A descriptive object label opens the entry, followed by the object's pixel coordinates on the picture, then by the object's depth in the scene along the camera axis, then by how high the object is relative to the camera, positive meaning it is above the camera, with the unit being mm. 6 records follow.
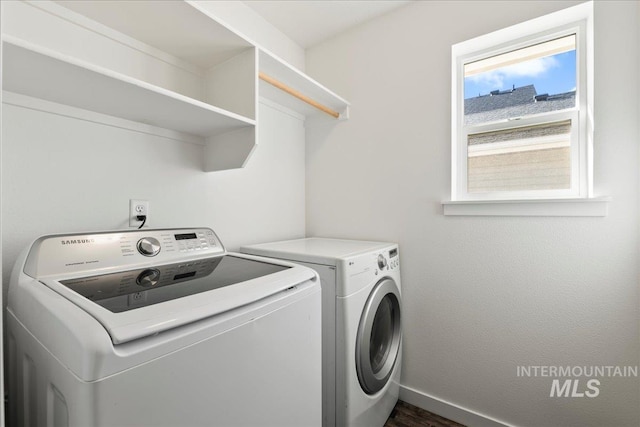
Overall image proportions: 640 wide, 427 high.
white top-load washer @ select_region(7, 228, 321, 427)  531 -285
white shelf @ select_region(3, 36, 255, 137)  805 +419
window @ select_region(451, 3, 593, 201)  1459 +551
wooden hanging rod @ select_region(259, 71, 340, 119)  1592 +723
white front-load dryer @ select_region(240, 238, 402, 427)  1299 -557
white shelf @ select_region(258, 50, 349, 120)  1555 +765
